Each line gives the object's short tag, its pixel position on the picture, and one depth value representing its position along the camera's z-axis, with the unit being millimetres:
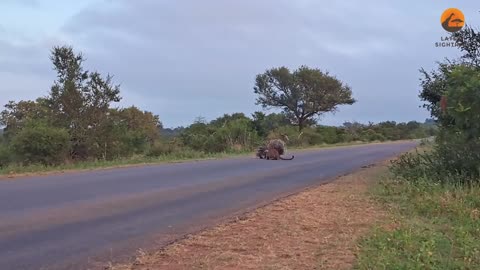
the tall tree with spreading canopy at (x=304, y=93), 67562
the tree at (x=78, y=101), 28941
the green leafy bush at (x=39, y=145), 23734
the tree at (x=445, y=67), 15245
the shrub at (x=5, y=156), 24681
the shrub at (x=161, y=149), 29897
